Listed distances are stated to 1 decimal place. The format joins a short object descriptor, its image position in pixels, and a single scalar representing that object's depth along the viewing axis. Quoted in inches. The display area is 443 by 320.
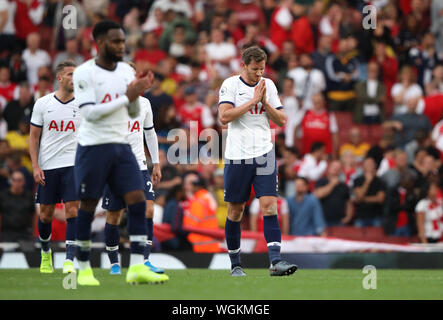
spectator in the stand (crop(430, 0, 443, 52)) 914.1
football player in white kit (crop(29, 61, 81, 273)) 446.6
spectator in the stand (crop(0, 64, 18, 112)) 805.1
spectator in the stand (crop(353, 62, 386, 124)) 812.6
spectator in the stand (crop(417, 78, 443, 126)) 800.9
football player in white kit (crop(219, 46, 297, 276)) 413.7
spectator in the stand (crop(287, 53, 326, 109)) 813.2
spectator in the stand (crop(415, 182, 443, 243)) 666.8
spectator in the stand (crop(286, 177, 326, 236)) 665.0
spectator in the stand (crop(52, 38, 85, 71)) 829.8
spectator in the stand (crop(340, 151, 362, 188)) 732.7
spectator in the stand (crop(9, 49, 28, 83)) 831.1
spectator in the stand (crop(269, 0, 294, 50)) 898.7
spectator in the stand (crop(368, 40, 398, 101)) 864.9
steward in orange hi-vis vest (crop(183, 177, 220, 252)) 631.2
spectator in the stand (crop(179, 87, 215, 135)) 772.6
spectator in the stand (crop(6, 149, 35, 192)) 695.1
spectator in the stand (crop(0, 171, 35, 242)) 651.5
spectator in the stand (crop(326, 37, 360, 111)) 829.8
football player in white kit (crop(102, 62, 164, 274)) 434.6
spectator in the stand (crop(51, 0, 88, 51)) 876.0
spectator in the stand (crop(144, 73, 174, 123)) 761.0
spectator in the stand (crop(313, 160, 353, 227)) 701.9
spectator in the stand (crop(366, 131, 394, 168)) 754.8
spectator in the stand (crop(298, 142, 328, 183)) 745.0
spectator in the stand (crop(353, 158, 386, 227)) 700.0
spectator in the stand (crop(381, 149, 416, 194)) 713.6
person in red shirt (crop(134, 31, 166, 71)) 868.0
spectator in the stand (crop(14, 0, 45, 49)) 907.4
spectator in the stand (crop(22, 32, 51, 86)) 844.0
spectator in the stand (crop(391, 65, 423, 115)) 824.3
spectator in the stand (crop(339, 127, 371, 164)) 780.0
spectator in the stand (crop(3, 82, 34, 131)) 778.8
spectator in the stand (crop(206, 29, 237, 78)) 842.8
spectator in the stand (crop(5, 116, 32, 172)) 759.7
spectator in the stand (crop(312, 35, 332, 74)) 839.1
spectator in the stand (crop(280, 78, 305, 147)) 786.8
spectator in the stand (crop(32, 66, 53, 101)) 760.6
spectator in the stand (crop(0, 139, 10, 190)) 698.4
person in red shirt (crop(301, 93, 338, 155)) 780.6
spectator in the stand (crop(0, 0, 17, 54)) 885.8
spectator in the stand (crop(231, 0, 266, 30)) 938.7
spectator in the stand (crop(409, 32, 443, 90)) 860.6
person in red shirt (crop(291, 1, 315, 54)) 884.0
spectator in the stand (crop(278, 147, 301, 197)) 719.7
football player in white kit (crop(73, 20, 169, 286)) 340.8
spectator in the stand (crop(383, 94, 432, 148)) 784.3
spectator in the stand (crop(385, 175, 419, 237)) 684.7
